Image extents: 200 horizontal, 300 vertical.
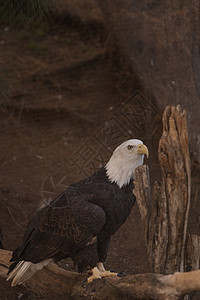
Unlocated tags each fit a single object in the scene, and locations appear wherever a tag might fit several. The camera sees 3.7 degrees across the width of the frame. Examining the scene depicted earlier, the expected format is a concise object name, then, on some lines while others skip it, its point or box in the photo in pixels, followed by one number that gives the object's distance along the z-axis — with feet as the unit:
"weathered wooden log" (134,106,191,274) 42.89
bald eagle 43.76
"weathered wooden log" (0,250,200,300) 42.64
